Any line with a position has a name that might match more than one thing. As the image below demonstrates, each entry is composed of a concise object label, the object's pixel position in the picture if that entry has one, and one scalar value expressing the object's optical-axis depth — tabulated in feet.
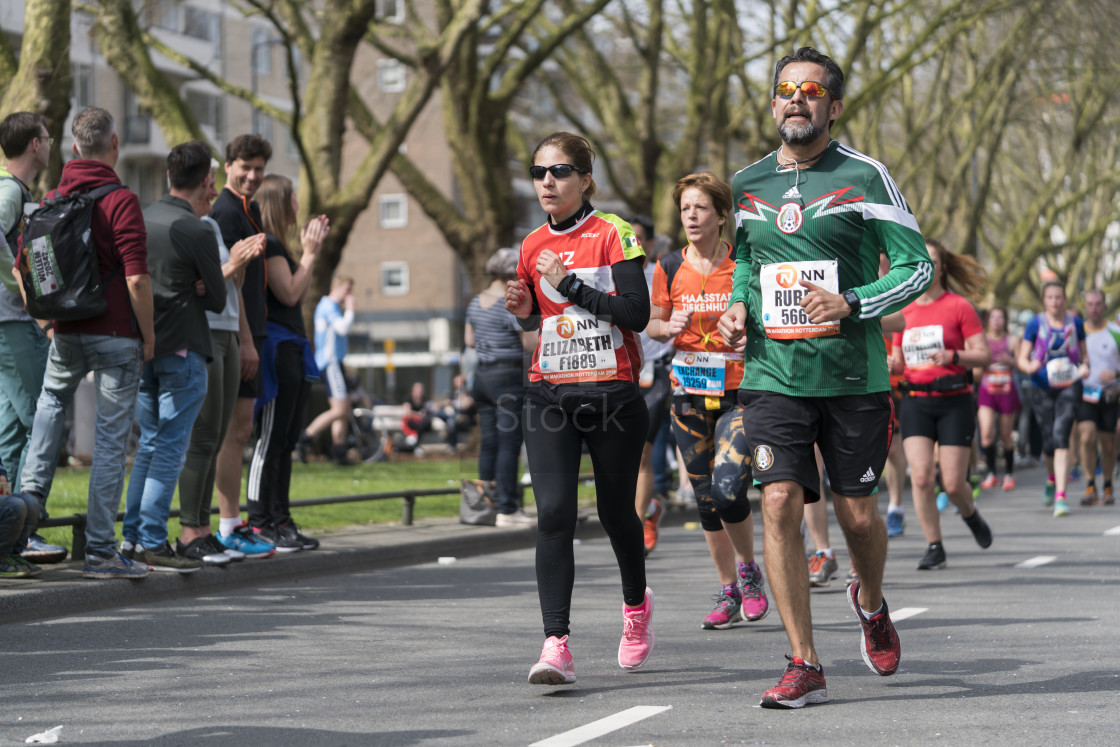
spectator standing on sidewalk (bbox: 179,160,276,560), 50.55
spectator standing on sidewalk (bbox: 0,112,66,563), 46.51
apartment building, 343.99
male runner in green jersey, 31.75
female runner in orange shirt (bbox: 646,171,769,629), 43.59
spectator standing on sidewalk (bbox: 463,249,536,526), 72.68
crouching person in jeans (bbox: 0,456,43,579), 42.81
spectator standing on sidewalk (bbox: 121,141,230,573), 47.94
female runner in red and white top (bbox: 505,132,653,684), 33.56
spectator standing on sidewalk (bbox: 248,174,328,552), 55.12
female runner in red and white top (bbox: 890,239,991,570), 58.51
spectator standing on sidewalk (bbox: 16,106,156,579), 45.16
